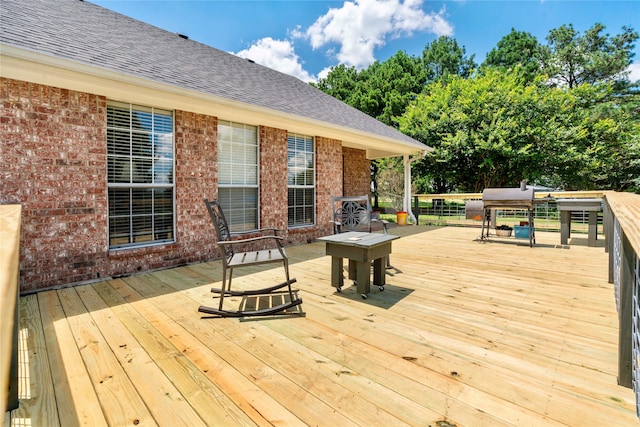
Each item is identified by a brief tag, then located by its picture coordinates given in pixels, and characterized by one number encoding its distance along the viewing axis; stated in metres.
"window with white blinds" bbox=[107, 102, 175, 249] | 4.29
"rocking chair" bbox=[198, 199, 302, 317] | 2.86
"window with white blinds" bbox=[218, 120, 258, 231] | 5.50
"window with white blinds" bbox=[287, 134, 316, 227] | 6.73
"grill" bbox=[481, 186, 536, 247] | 6.13
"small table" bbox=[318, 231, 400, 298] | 3.24
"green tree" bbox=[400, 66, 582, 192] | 12.90
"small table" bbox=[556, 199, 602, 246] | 6.07
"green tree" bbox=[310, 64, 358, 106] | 21.59
